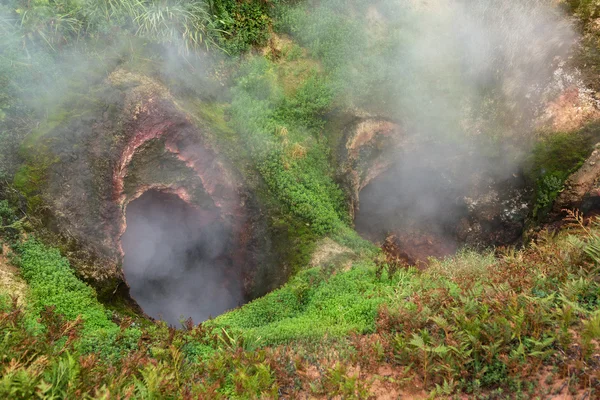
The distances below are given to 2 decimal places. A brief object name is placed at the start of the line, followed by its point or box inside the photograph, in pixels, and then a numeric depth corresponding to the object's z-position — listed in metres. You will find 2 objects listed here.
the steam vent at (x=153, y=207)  9.25
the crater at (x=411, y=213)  14.10
